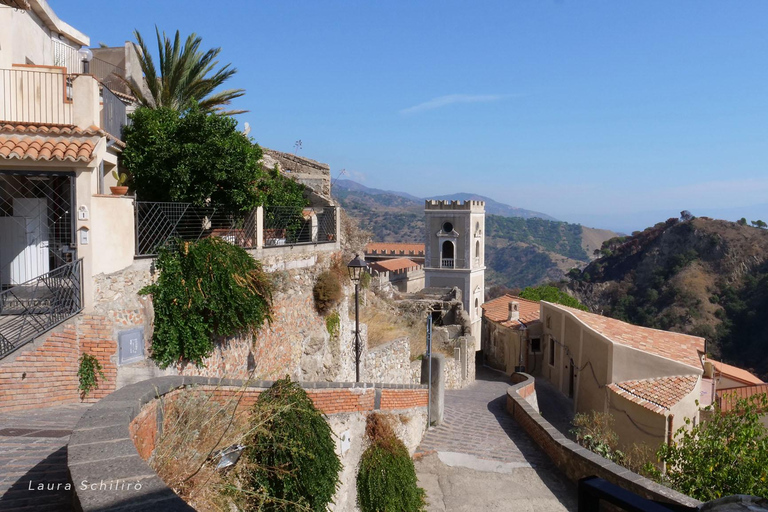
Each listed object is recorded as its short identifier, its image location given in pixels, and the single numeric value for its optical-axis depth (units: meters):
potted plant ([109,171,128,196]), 11.96
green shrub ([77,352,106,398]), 8.09
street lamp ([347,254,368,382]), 12.49
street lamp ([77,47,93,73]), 13.30
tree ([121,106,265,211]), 11.54
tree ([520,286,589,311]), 43.09
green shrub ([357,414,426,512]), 9.40
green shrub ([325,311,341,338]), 14.55
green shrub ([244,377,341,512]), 6.54
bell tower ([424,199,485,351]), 55.38
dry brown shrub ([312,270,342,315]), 14.03
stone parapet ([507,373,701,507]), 8.39
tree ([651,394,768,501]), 8.83
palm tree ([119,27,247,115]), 15.56
